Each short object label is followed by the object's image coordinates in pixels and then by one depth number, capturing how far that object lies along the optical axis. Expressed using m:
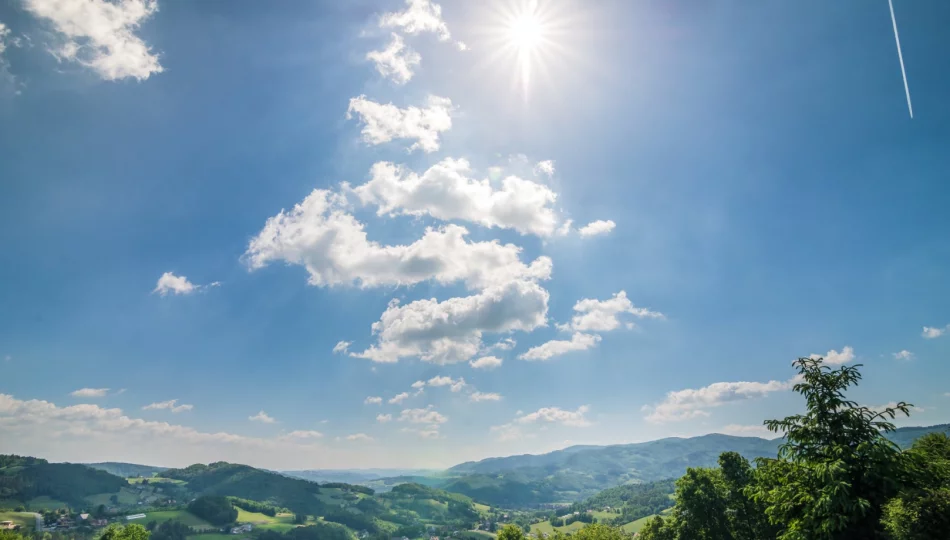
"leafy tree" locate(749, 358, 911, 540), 16.84
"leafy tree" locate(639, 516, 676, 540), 50.47
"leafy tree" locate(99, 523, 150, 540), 76.06
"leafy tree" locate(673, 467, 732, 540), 41.88
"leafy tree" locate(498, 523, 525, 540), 54.09
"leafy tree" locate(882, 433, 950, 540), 15.22
